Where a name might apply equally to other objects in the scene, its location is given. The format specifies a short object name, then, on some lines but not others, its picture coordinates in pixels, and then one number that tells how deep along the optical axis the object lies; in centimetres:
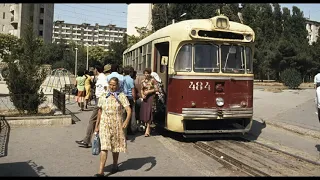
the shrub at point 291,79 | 3403
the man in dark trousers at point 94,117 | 812
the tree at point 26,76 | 1148
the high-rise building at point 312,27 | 11325
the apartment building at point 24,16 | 7262
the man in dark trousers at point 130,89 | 939
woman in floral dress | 575
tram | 863
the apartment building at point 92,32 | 17641
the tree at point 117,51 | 6862
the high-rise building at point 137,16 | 8850
